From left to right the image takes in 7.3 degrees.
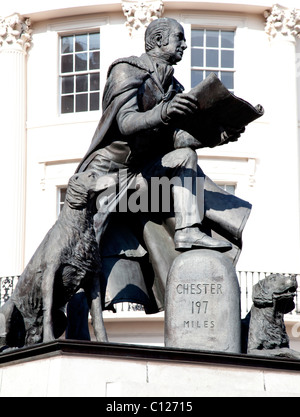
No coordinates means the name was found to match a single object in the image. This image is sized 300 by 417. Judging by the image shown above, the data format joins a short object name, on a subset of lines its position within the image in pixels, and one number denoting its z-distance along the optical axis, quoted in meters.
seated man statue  16.85
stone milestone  16.11
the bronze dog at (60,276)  16.02
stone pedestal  14.26
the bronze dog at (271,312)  16.46
